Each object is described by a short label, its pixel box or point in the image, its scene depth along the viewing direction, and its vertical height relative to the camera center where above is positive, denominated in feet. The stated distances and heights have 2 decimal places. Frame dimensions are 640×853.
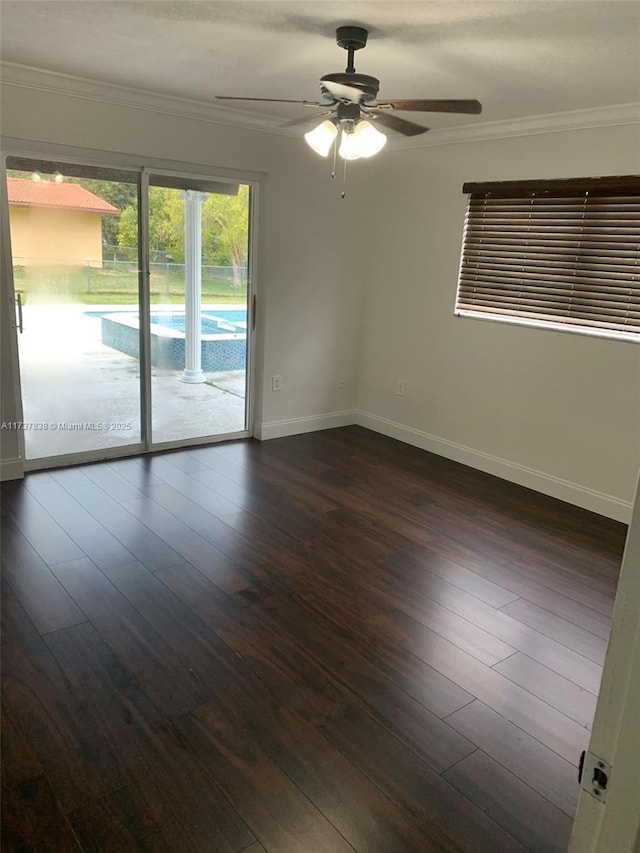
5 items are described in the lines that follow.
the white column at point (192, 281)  14.52 -0.41
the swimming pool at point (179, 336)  14.11 -1.76
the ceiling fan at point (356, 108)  8.07 +2.24
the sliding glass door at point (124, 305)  12.74 -1.01
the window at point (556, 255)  12.04 +0.62
